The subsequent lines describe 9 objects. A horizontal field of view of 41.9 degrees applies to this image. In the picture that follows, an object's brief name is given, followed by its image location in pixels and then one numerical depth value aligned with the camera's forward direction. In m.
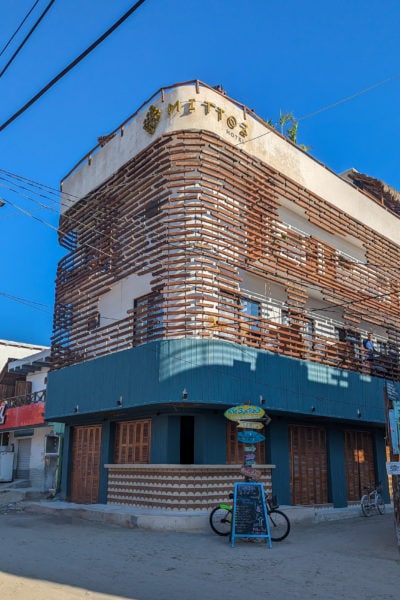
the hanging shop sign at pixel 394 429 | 11.33
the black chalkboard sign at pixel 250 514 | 11.12
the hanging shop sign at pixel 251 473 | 11.96
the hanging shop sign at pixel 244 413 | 12.96
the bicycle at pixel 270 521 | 11.96
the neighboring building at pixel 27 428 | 26.52
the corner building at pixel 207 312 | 15.10
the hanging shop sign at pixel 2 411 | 29.47
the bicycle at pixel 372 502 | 17.62
